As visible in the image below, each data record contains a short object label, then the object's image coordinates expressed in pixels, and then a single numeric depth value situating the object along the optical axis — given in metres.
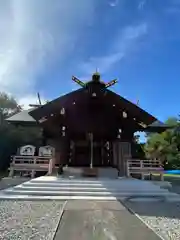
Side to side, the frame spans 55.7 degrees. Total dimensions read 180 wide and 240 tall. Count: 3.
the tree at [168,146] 23.09
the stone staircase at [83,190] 5.34
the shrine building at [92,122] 8.55
